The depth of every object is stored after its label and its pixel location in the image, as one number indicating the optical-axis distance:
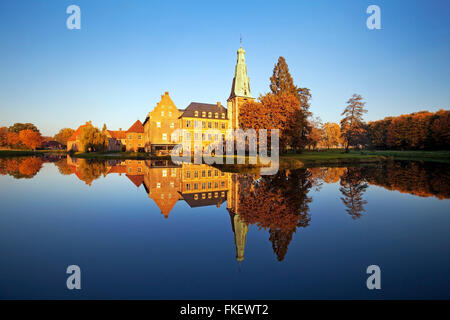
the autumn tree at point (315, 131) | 56.83
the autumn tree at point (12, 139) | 87.01
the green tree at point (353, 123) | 52.09
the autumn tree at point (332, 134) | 98.44
